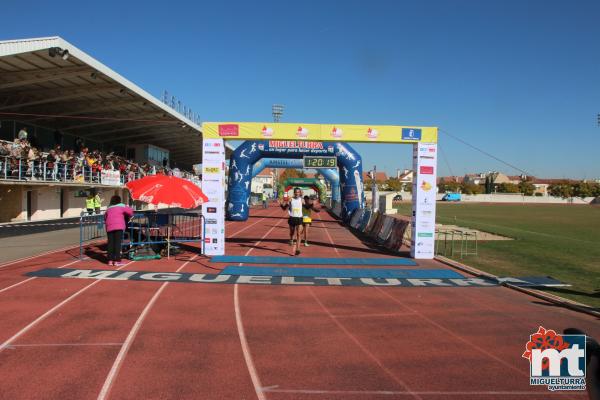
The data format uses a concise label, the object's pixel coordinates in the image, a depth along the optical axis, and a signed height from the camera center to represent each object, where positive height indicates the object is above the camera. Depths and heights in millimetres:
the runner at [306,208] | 14984 -639
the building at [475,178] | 160025 +5897
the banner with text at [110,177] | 28334 +628
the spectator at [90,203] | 23184 -912
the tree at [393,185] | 109994 +1776
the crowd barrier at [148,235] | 11906 -1487
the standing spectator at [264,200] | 44075 -1092
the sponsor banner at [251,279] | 9164 -1977
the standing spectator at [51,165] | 22000 +1065
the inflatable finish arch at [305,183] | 48969 +795
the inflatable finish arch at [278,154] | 26812 +1518
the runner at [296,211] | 13320 -652
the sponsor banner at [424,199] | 12883 -201
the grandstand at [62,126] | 17359 +4010
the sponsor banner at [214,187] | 12492 +44
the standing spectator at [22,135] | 21297 +2497
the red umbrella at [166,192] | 11102 -105
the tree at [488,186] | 121681 +2195
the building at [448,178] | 185750 +6443
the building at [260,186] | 80312 +655
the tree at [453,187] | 114212 +1566
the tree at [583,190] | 101562 +1250
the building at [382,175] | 181550 +7138
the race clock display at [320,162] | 26234 +1758
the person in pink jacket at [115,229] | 10641 -1054
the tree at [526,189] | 111312 +1392
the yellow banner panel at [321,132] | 12625 +1742
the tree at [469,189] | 112188 +1102
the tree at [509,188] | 115806 +1621
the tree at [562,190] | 104562 +1184
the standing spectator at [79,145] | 29338 +2864
